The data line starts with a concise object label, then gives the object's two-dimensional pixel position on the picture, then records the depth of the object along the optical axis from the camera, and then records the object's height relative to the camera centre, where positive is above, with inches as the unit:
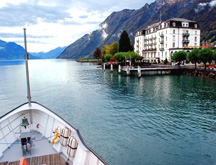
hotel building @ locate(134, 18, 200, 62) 3720.5 +508.5
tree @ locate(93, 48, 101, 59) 7332.2 +426.4
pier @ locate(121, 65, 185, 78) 2972.4 -95.7
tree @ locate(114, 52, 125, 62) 4054.1 +158.8
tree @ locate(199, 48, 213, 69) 2510.3 +89.7
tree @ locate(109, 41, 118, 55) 5664.4 +435.7
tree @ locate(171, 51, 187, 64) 3053.6 +101.7
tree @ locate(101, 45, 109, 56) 5953.7 +437.0
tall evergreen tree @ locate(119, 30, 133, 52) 4714.8 +505.7
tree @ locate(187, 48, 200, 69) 2676.7 +97.0
